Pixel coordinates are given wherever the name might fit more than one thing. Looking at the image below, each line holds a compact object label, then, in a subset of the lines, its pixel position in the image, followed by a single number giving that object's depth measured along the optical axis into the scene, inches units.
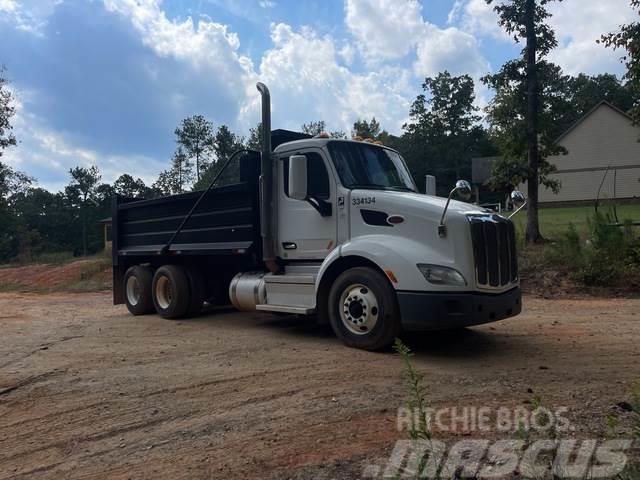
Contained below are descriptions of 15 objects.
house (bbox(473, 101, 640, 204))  1419.8
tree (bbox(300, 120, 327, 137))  2324.7
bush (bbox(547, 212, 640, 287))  471.8
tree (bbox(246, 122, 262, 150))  2123.3
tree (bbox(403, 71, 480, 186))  2463.1
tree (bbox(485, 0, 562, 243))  612.1
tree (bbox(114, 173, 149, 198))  3419.0
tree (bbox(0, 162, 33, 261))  1694.1
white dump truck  236.2
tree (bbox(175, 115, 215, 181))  2204.7
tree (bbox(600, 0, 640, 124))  497.4
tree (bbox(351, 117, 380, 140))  2429.6
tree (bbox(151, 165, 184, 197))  2108.8
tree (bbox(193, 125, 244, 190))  2148.7
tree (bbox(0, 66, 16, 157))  1584.6
